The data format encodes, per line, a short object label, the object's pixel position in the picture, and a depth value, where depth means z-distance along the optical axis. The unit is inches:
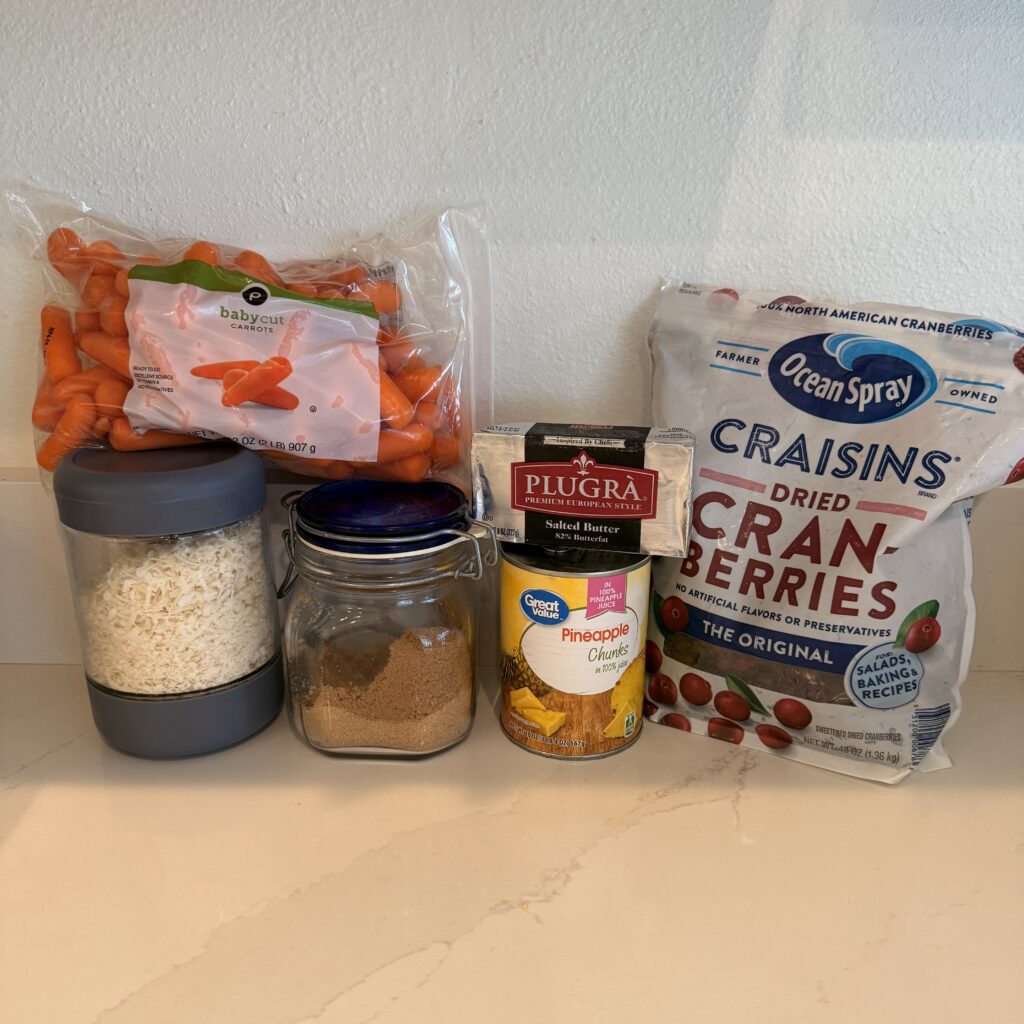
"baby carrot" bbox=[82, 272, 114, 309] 28.9
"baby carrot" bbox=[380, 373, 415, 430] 28.7
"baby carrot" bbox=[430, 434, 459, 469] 30.4
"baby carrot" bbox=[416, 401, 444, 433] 30.0
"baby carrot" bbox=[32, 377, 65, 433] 29.7
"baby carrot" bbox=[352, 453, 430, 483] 29.8
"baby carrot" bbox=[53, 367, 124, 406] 29.0
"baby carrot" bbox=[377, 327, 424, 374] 29.5
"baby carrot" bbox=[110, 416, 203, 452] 28.9
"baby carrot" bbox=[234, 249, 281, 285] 29.5
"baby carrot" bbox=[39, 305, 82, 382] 29.7
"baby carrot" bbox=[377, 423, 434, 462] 29.1
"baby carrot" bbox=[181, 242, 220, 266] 28.8
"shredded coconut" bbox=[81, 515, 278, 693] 28.0
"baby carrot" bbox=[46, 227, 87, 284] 29.2
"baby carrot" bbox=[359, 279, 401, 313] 29.6
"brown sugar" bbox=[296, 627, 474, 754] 29.0
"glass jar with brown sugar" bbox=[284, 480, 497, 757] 28.6
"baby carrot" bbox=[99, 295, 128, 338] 28.5
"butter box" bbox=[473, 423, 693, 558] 27.1
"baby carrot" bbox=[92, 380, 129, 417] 28.9
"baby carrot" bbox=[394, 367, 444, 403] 29.6
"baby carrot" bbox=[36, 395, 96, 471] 29.0
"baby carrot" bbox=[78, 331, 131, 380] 28.5
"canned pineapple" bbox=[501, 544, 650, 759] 28.3
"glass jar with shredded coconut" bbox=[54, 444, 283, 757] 26.8
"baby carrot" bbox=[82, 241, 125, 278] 29.1
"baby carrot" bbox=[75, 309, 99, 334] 29.5
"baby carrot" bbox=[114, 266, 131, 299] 28.6
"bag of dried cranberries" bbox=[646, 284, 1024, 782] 27.7
